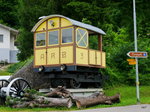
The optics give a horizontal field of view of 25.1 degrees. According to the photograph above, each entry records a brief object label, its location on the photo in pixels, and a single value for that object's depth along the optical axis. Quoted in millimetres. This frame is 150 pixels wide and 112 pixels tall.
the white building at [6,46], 51156
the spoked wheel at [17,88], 16388
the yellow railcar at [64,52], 18391
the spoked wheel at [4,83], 18219
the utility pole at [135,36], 15895
